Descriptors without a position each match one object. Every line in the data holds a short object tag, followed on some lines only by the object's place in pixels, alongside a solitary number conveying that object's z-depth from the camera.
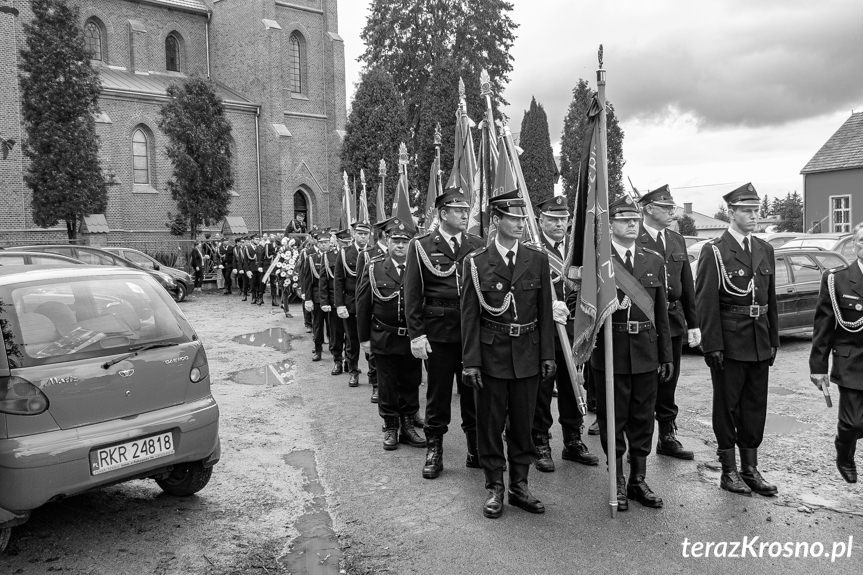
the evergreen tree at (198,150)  27.84
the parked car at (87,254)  16.02
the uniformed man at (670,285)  6.04
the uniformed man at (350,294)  9.16
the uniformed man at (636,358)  4.94
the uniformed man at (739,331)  5.12
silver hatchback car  4.05
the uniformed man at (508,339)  4.83
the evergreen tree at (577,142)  40.25
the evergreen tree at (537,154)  45.38
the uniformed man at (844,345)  4.85
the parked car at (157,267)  19.60
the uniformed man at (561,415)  5.88
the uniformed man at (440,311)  5.75
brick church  31.23
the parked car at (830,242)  16.77
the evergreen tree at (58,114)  23.78
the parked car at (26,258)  8.95
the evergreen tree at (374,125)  32.78
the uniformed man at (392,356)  6.58
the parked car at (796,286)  11.18
